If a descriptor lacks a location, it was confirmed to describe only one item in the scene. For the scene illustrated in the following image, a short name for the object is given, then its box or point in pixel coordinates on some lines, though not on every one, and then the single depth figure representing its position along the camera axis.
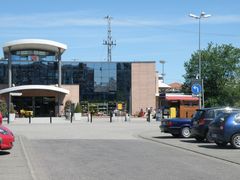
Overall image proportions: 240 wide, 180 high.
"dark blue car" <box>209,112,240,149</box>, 20.19
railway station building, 62.97
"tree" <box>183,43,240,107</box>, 78.94
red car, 16.72
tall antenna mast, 104.06
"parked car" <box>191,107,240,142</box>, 23.64
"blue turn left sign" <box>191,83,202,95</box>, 35.88
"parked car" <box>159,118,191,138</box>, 26.69
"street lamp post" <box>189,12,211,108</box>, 47.01
